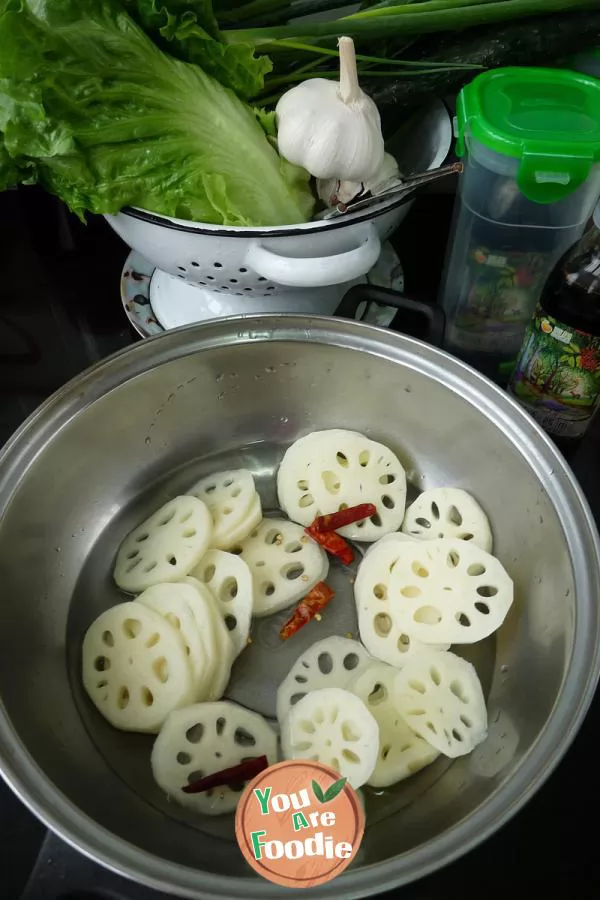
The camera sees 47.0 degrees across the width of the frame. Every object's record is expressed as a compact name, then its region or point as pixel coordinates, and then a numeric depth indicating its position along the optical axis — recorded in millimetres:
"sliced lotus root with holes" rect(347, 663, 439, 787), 654
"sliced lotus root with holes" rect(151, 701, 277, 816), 654
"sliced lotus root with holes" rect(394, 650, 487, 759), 654
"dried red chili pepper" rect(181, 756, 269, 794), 646
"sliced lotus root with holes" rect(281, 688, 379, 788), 615
